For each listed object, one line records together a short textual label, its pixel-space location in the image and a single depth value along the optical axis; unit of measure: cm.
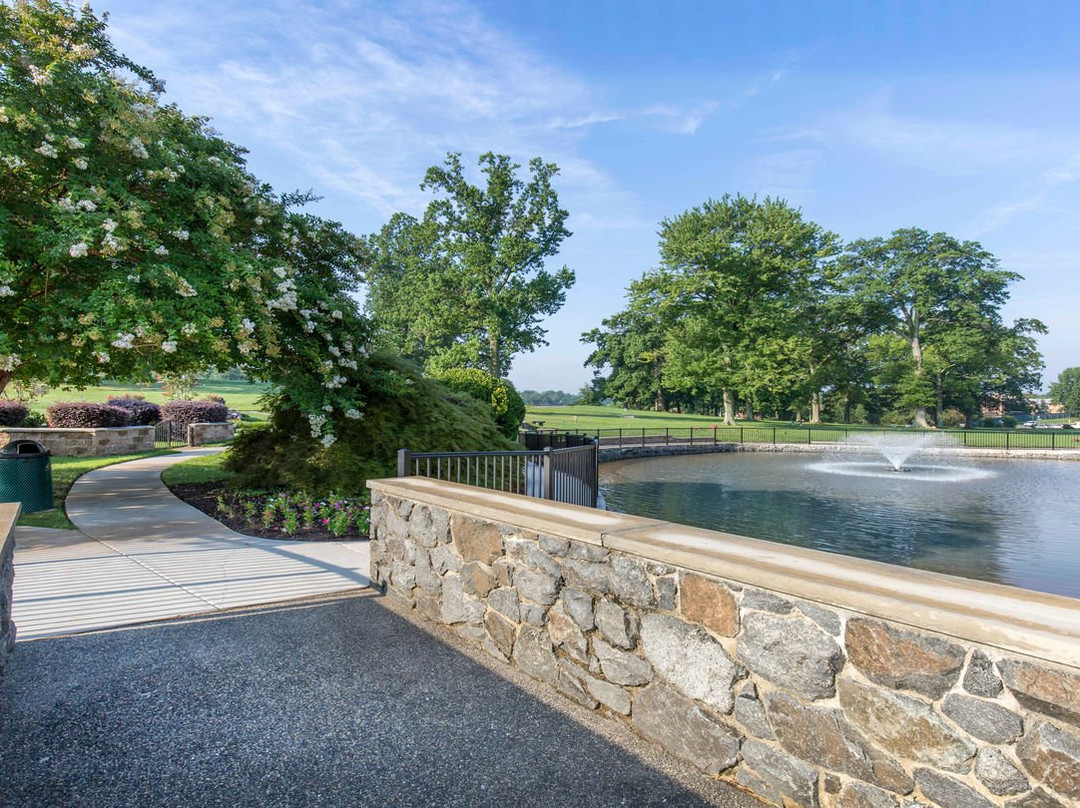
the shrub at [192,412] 2408
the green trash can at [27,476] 842
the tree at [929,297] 4997
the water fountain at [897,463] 2005
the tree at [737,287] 4312
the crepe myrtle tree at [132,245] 668
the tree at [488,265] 3394
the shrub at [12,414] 1898
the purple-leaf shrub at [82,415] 1795
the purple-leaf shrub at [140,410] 2119
